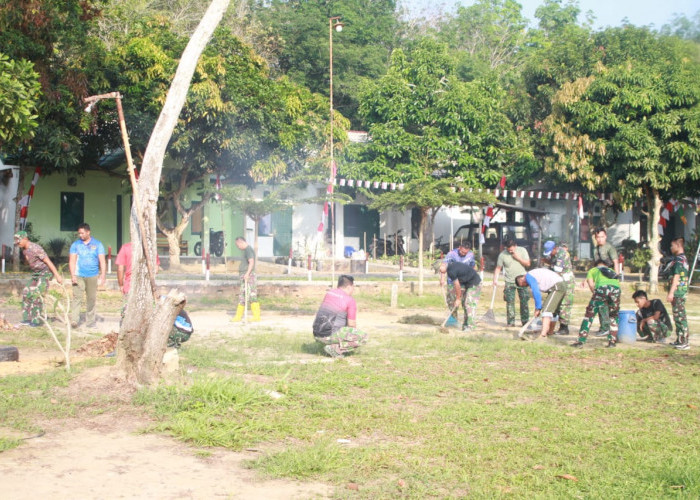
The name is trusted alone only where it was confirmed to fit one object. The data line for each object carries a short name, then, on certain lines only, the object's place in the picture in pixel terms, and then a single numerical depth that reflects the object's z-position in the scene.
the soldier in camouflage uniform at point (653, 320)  12.09
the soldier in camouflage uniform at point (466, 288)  12.58
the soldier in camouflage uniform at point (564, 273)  12.39
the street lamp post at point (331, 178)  20.49
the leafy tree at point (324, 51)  36.62
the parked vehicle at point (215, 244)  28.59
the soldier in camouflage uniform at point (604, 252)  12.48
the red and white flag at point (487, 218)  24.61
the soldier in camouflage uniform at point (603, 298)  11.28
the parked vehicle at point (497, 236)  27.03
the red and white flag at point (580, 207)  26.28
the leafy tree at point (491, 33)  44.94
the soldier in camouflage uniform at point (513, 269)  13.28
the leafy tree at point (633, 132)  23.41
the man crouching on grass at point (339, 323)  9.90
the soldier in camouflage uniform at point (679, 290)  11.27
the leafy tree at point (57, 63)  14.54
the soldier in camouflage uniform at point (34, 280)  12.26
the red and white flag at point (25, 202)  21.44
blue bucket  12.01
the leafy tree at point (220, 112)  21.25
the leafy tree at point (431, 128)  27.84
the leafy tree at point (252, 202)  17.68
